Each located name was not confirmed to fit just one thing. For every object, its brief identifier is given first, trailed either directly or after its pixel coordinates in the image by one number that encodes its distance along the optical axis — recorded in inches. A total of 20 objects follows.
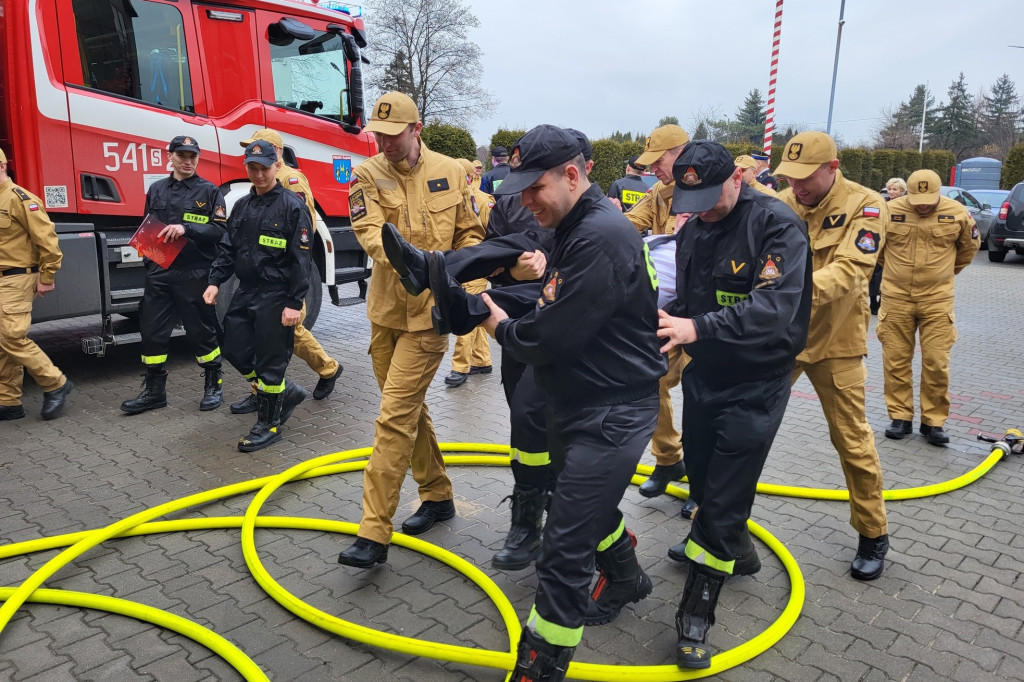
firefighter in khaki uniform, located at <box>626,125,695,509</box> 188.9
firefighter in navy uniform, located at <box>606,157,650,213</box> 283.9
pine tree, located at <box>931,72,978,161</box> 2468.0
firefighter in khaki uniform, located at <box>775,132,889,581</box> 144.9
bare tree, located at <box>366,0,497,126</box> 1376.7
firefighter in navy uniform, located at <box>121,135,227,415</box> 249.0
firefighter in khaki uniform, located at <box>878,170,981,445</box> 235.3
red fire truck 259.9
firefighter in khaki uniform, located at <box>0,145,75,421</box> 229.0
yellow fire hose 115.0
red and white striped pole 335.0
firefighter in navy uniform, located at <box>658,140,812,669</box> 118.6
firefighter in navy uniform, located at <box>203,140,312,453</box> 218.1
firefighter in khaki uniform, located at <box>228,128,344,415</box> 246.5
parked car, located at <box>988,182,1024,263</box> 691.4
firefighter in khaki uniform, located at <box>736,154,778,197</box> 272.8
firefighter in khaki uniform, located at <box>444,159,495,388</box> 292.3
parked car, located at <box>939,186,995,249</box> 765.9
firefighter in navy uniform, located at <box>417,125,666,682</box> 103.0
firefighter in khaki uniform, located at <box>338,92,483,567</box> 147.6
